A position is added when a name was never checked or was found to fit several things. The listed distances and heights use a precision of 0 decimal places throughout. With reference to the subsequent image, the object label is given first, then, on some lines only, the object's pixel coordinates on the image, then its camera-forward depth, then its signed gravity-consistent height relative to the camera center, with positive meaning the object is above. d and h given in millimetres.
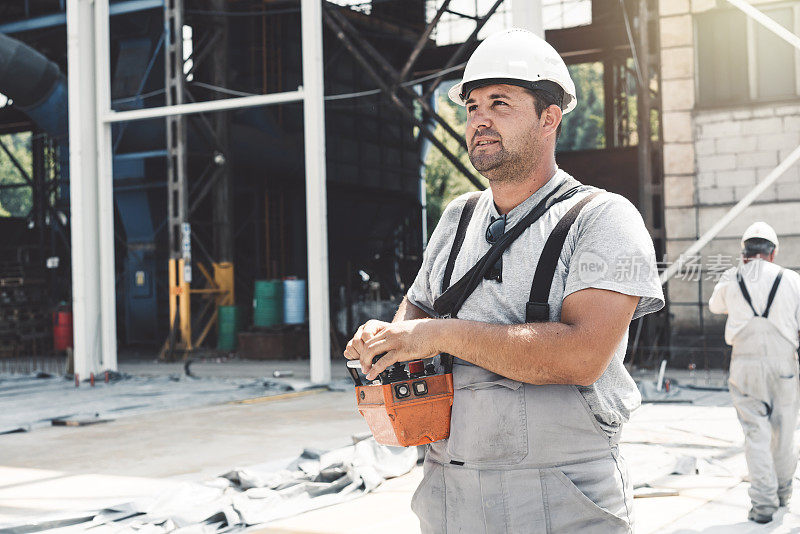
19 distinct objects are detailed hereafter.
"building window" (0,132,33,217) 72938 +8993
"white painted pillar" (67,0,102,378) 14891 +1412
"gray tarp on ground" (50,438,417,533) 5812 -1583
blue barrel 18906 -639
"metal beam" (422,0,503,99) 14872 +3971
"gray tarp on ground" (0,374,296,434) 11070 -1722
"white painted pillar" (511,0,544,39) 10609 +3019
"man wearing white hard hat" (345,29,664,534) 1901 -158
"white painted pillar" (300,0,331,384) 13195 +1323
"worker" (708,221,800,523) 6000 -675
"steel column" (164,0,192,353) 17594 +1716
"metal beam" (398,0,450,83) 14875 +3797
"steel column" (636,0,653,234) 14094 +2215
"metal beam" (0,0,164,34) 19188 +5952
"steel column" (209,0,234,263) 19047 +2073
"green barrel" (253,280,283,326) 19125 -692
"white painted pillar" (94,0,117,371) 14969 +1294
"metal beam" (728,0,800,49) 10586 +2795
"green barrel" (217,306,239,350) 19453 -1205
